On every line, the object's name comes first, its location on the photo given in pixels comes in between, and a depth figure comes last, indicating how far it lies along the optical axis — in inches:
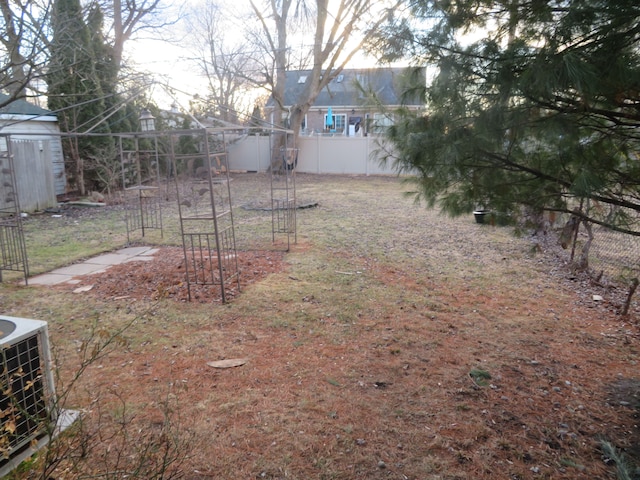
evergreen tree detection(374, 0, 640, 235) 82.0
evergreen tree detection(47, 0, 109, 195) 450.9
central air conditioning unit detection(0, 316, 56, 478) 75.0
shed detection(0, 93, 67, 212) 386.3
